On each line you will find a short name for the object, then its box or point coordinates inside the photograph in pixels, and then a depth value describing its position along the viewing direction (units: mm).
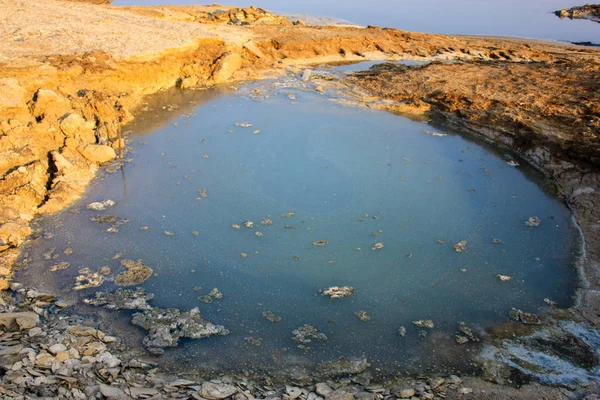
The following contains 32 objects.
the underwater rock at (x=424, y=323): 4918
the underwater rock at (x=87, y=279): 5191
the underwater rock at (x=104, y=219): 6379
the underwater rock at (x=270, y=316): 4881
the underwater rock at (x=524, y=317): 5051
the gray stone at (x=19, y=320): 4270
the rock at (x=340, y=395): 3865
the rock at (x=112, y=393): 3541
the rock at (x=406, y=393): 3922
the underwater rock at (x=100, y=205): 6666
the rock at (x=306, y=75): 13602
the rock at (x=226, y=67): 12758
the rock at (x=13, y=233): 5715
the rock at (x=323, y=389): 3922
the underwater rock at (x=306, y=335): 4645
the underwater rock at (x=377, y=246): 6098
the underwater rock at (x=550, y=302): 5332
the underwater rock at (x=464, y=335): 4758
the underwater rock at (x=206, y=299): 5094
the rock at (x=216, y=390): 3748
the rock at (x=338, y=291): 5262
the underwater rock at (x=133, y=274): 5305
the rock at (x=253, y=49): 14641
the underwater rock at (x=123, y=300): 4938
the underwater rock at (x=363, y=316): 4973
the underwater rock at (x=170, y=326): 4503
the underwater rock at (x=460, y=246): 6184
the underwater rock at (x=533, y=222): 6883
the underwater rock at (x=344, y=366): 4297
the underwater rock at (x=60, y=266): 5443
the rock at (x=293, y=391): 3879
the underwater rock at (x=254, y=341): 4562
